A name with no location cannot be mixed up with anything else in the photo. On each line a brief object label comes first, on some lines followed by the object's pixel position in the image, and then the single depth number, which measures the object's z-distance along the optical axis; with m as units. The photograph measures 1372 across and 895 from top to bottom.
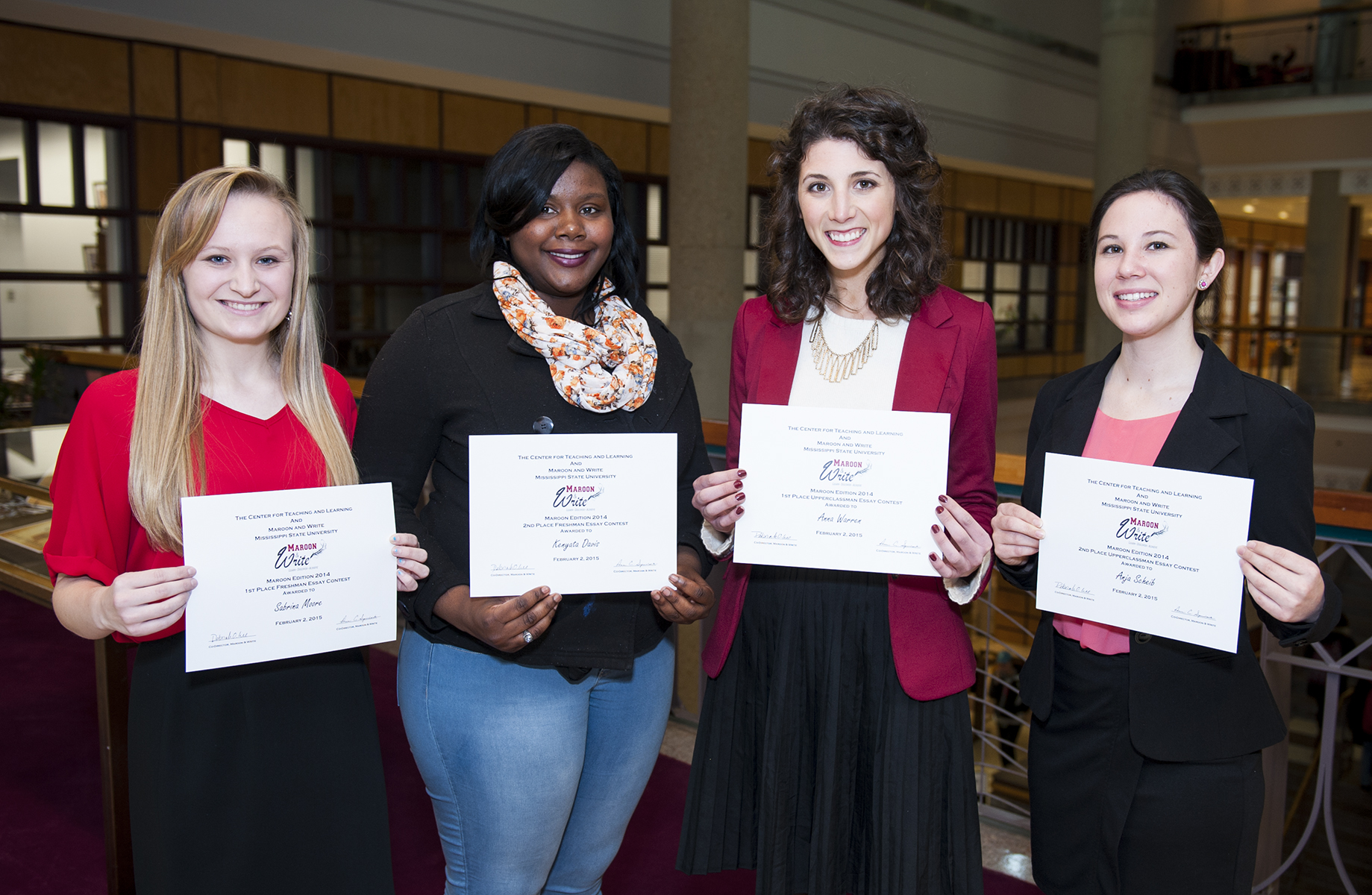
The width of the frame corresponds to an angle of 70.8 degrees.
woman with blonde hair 1.38
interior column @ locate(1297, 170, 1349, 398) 14.18
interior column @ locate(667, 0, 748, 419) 7.12
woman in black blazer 1.43
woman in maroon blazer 1.61
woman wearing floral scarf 1.56
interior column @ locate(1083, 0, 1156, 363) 11.73
